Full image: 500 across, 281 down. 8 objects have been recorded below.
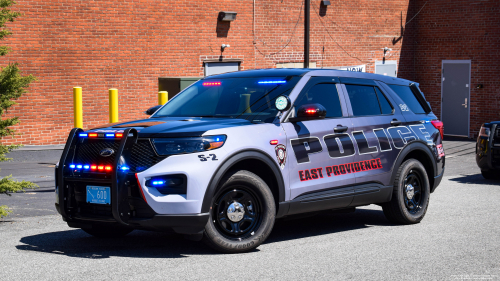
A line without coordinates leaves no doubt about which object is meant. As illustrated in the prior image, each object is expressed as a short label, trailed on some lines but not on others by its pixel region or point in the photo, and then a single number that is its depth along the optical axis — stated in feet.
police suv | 19.43
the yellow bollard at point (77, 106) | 45.19
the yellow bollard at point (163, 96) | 49.67
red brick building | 58.13
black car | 40.01
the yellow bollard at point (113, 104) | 44.65
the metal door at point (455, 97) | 81.05
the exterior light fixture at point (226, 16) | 68.64
